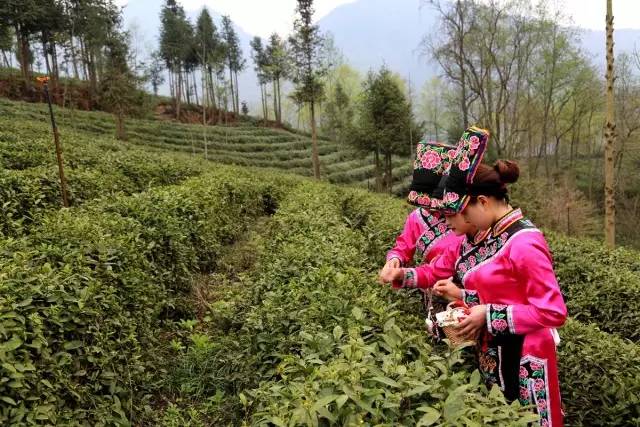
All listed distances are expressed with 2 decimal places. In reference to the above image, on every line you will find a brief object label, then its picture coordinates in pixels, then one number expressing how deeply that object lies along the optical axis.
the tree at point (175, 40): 42.31
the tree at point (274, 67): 43.08
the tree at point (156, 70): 45.31
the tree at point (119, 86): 24.56
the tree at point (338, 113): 44.97
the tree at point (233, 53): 47.09
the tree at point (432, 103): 56.91
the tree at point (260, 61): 49.39
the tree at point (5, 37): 26.25
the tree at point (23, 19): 27.02
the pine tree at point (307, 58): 25.09
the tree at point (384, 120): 22.66
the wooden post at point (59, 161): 5.32
